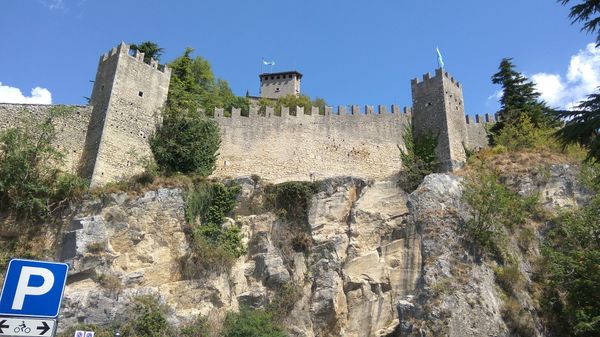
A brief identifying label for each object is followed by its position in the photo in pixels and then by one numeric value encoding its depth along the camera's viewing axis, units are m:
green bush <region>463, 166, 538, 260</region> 19.78
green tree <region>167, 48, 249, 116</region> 25.83
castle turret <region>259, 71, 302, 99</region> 61.06
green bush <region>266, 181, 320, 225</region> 22.84
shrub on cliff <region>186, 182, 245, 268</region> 20.52
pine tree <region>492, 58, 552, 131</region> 27.18
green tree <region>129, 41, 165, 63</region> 30.14
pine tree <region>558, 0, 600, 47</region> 10.55
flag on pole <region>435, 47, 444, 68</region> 27.58
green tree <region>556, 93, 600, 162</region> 9.84
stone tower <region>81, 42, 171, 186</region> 22.02
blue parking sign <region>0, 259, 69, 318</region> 4.82
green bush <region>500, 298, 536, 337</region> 17.69
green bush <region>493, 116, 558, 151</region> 25.14
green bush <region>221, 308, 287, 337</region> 17.66
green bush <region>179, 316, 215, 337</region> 18.09
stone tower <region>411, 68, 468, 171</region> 25.36
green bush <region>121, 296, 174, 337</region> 17.50
